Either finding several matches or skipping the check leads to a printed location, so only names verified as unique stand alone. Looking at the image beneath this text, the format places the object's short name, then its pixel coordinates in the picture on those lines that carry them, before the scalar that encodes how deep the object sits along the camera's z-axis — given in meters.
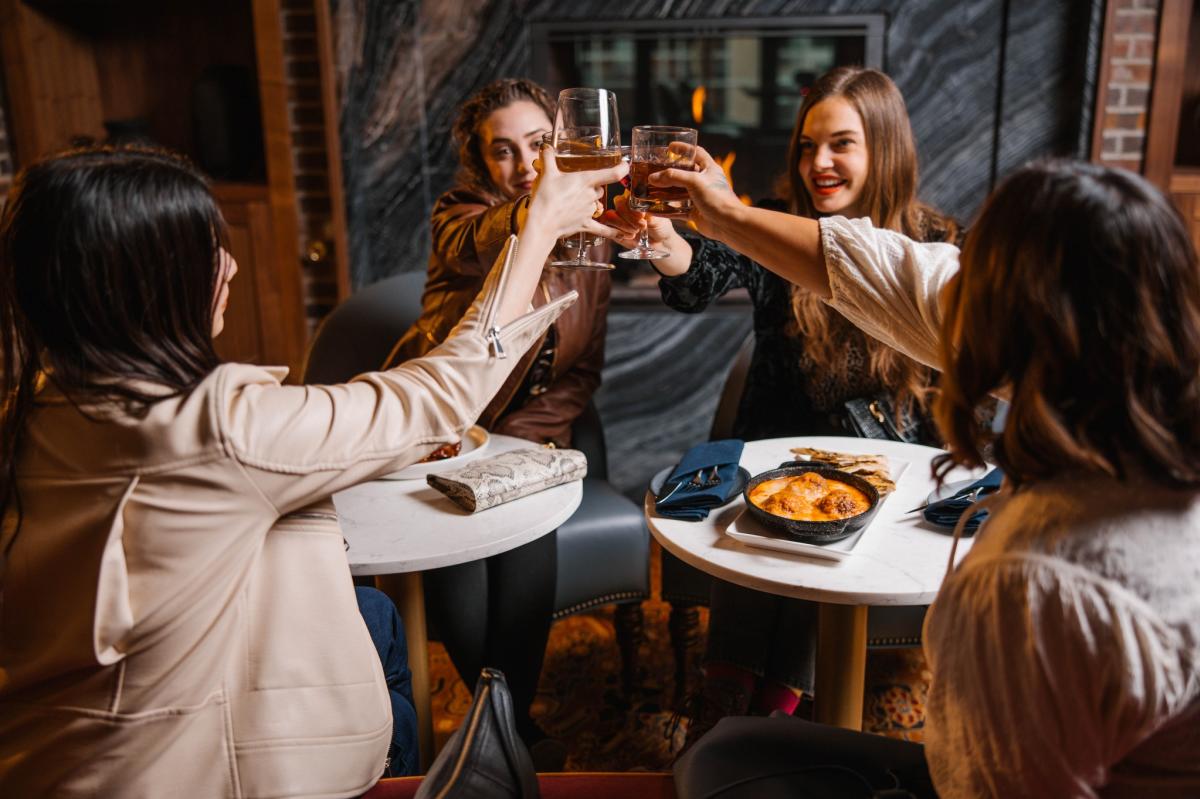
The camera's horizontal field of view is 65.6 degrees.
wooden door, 3.28
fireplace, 3.17
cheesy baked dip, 1.42
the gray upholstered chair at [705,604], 1.80
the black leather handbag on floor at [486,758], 0.90
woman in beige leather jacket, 0.91
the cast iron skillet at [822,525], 1.36
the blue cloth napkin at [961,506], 1.46
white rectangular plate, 1.35
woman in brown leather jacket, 1.91
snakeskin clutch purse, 1.56
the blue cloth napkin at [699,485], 1.54
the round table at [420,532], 1.40
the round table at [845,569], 1.28
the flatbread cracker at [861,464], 1.60
